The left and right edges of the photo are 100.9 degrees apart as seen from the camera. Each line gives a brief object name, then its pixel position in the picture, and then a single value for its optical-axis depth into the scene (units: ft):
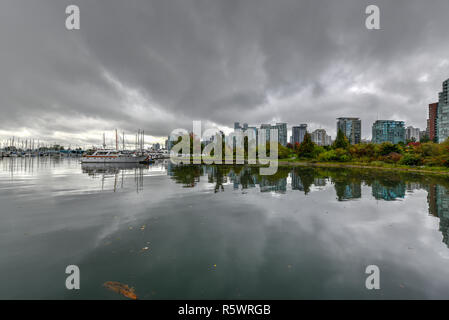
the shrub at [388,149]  140.15
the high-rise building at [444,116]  275.59
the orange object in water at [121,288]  13.28
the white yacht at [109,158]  165.17
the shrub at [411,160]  112.06
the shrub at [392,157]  124.93
